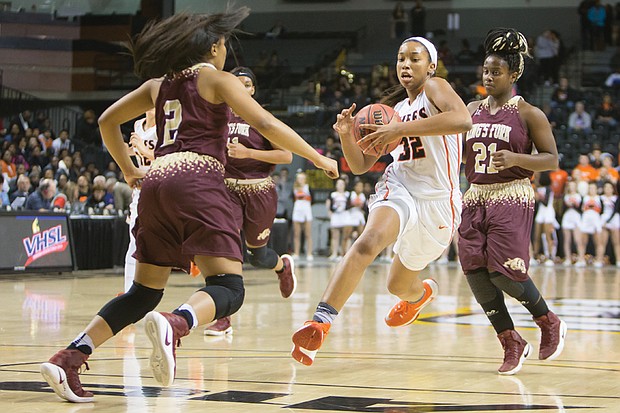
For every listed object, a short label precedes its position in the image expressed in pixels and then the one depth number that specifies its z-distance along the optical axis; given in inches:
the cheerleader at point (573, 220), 786.2
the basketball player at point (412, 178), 220.5
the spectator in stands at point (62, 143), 885.2
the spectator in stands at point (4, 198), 636.7
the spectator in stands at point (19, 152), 808.3
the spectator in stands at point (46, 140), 877.2
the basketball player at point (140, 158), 308.2
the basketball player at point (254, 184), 330.6
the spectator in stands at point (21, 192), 631.2
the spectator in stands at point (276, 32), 1219.2
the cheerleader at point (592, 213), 775.1
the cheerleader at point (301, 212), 842.8
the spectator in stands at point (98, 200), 680.4
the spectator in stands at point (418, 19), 1145.4
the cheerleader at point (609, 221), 772.6
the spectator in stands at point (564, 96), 957.2
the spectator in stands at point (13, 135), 877.0
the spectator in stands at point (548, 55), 1065.5
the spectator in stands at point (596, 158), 815.1
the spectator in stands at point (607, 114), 918.4
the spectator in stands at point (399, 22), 1171.3
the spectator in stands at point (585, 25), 1097.4
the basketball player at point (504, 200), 246.8
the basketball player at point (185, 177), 183.2
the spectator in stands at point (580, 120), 919.7
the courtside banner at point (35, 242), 547.8
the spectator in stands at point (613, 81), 1001.0
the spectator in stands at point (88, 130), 972.6
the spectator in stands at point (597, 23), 1093.8
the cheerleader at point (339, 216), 831.1
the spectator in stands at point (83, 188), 722.3
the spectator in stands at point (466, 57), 1082.7
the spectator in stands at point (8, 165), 765.3
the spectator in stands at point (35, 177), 701.7
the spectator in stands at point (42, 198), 612.7
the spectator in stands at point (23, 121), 914.1
